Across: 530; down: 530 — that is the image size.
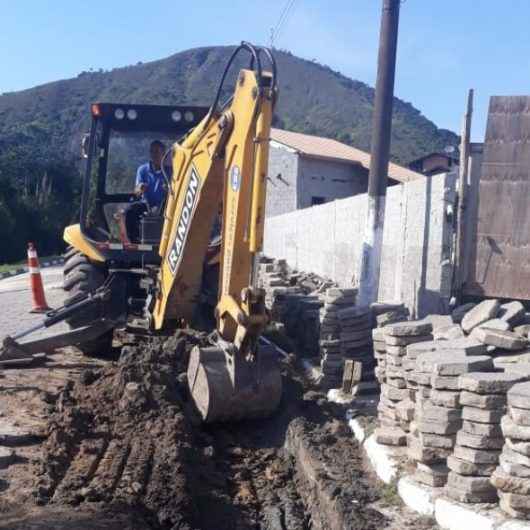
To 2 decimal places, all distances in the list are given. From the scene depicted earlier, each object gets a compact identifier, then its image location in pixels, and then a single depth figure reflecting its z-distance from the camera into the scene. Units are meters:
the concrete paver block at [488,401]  4.20
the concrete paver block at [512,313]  6.07
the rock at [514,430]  3.84
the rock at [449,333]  5.89
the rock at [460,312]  6.92
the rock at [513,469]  3.86
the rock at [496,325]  5.79
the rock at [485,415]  4.19
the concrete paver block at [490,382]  4.19
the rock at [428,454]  4.50
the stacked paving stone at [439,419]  4.45
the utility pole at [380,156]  8.42
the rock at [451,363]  4.51
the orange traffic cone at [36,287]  12.80
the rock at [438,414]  4.44
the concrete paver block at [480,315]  6.11
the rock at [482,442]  4.19
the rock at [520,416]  3.84
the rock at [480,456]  4.19
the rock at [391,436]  5.23
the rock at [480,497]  4.18
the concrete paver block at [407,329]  5.81
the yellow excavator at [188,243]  5.68
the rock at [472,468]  4.21
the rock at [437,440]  4.47
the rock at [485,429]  4.18
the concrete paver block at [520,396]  3.86
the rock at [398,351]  5.73
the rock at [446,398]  4.45
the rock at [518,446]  3.82
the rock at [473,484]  4.17
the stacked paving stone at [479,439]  4.18
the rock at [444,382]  4.47
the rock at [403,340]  5.79
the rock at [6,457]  5.27
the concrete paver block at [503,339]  5.44
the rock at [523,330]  5.72
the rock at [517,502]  3.86
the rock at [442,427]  4.45
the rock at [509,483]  3.85
